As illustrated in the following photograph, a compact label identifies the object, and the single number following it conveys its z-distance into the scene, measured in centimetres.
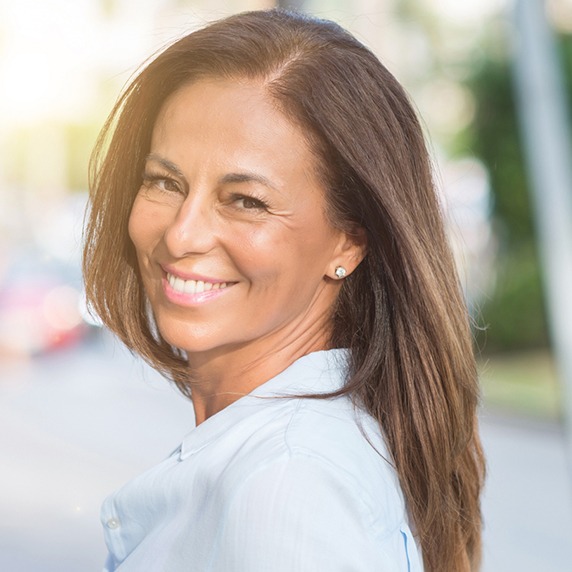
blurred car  909
